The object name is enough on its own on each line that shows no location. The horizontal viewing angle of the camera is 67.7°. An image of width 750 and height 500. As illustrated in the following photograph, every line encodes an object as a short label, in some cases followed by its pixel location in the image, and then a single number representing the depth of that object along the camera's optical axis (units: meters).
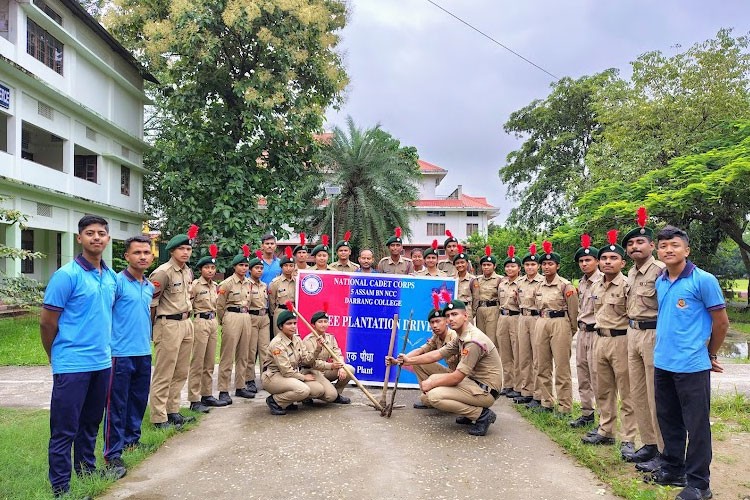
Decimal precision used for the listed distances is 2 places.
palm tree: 16.95
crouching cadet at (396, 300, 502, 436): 5.13
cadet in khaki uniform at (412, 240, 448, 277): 7.21
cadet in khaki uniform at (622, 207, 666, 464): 4.17
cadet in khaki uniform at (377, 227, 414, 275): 7.69
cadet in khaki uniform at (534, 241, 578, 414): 5.67
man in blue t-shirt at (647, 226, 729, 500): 3.58
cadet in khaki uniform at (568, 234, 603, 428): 5.07
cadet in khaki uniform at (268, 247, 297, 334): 7.09
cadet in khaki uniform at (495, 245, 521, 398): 6.65
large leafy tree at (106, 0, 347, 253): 14.66
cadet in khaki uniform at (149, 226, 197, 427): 5.11
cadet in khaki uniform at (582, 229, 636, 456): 4.57
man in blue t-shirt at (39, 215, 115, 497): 3.38
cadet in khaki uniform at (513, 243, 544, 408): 6.16
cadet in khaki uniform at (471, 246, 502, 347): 7.21
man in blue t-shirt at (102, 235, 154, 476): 4.10
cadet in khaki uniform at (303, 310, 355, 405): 6.23
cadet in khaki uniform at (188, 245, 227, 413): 5.85
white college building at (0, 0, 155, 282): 12.98
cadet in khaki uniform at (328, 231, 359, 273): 7.53
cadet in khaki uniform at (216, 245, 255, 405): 6.41
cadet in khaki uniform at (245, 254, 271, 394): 6.71
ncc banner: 6.77
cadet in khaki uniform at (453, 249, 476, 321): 7.27
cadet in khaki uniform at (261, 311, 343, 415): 5.71
